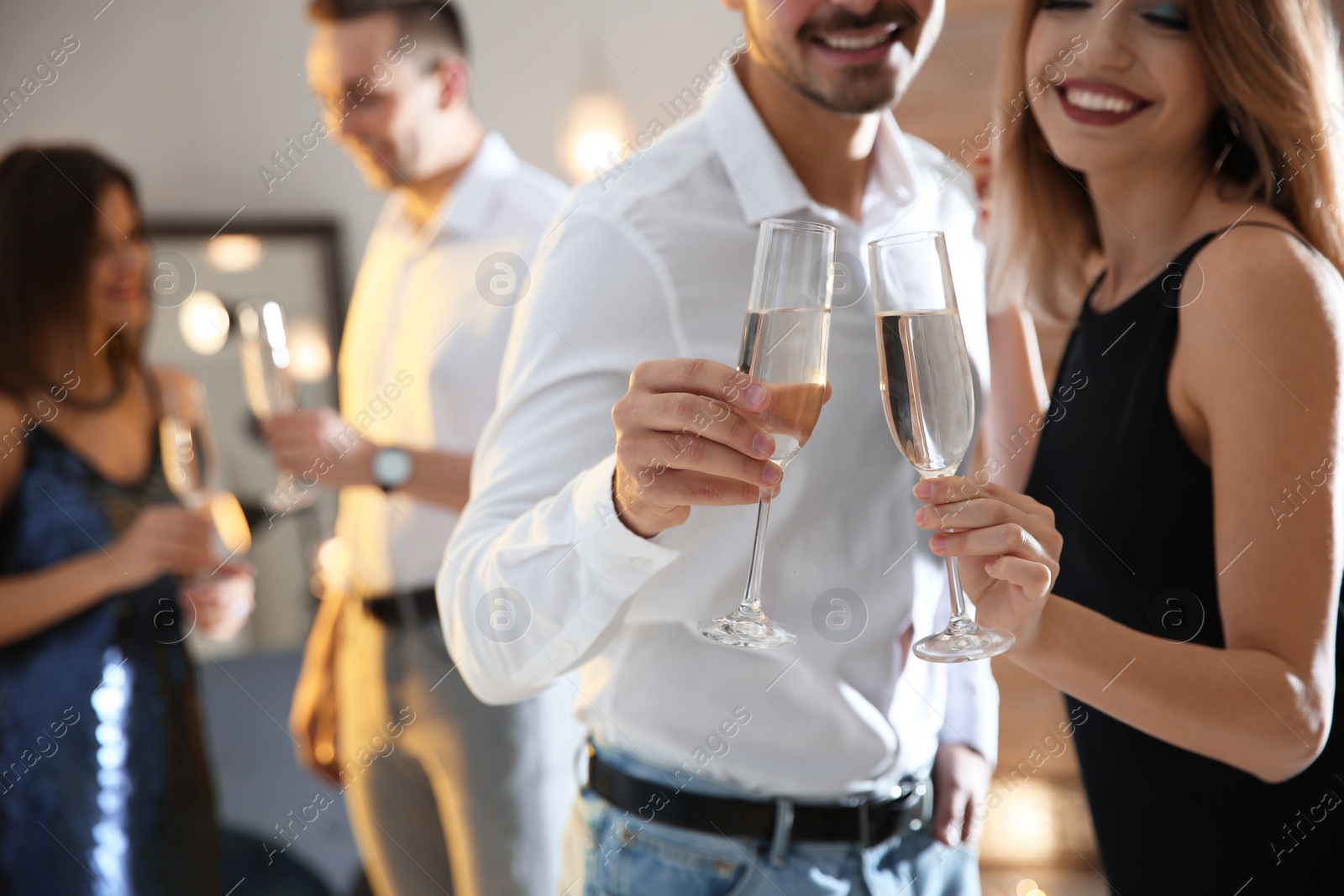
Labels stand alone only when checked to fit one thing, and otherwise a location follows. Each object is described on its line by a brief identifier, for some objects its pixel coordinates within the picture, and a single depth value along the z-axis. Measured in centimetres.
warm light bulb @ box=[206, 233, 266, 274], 294
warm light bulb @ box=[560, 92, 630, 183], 298
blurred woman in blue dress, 188
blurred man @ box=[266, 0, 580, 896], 183
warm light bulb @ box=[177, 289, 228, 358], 288
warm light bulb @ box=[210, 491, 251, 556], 185
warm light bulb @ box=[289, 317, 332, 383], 304
